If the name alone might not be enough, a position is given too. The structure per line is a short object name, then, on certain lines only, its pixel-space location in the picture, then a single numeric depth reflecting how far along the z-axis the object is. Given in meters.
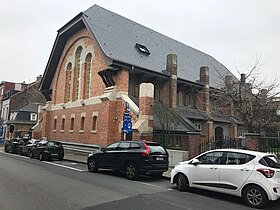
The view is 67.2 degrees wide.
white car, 5.82
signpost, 12.35
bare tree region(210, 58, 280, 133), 12.85
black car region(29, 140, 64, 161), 14.64
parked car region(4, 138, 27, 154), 19.65
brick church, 14.76
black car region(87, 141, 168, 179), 8.76
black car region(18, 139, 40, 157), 17.03
